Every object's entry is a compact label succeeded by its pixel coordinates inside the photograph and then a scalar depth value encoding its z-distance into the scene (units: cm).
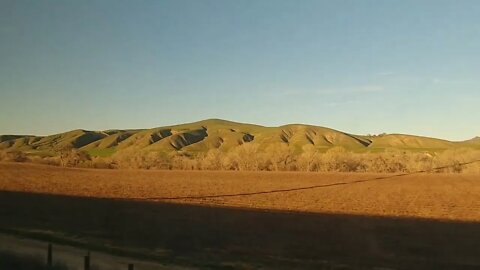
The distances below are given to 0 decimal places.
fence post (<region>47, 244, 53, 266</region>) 1340
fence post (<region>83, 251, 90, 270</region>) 1236
